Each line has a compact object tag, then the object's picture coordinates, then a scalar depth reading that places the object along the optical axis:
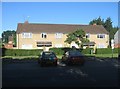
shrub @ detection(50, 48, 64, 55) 18.30
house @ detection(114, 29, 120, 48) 25.43
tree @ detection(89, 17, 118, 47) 38.18
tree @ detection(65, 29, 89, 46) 21.74
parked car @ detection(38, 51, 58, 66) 8.90
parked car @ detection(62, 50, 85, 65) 9.08
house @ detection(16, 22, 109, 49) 22.34
